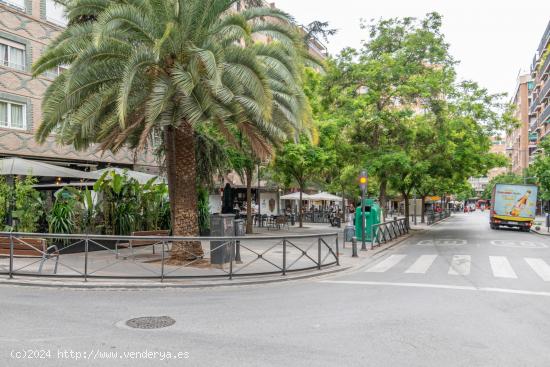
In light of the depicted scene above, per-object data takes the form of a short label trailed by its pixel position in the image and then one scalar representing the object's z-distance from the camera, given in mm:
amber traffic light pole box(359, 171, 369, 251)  16297
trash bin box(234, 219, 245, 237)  13278
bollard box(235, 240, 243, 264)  12362
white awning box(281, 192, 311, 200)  38272
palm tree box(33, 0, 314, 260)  10500
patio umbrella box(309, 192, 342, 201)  40141
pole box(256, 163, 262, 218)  38825
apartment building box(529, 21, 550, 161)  60678
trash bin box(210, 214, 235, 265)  11430
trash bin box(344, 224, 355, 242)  18733
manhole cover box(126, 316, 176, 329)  6414
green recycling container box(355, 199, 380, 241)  19886
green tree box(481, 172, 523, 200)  67562
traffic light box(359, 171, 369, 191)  16328
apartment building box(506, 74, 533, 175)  80188
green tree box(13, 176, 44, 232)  14188
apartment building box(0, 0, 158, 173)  21219
